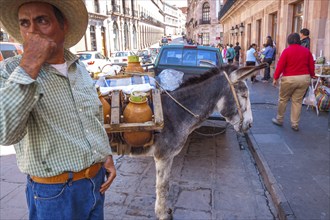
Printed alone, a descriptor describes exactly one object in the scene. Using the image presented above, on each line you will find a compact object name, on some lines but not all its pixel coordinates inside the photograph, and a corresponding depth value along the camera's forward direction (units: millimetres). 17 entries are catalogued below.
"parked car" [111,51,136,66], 23094
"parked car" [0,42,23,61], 10688
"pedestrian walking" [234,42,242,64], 19656
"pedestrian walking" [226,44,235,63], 18094
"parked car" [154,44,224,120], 6461
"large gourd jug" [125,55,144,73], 3872
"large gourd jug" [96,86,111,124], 2877
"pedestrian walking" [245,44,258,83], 13805
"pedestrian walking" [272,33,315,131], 6055
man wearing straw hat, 1252
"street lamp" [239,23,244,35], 22244
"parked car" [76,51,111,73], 18109
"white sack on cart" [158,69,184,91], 3760
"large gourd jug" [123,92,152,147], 2822
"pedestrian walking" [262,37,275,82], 12828
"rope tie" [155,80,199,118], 3248
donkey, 3180
